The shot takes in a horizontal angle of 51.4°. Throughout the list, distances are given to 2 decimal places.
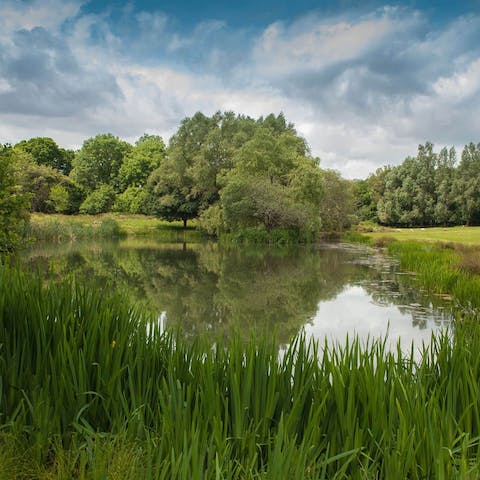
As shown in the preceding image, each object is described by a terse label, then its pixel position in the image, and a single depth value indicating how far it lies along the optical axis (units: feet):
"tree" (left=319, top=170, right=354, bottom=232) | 124.26
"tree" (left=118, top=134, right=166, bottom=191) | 165.78
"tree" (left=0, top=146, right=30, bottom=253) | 31.99
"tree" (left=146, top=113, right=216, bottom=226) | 126.41
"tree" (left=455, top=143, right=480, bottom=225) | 163.53
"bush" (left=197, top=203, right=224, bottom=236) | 108.37
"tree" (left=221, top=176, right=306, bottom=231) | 94.89
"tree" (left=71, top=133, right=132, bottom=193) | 169.07
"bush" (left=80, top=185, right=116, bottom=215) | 152.66
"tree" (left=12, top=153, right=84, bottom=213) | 135.54
